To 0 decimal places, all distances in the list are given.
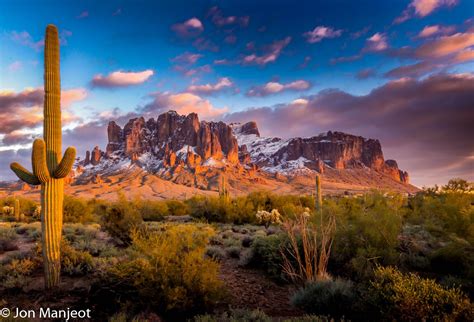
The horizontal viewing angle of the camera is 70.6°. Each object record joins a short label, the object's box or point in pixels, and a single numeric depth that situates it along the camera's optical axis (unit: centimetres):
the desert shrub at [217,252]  1096
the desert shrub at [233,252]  1126
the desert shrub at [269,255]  912
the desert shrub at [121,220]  1293
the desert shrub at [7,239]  1162
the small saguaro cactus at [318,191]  2294
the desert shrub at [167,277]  593
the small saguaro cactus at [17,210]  2608
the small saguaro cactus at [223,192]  2901
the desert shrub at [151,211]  2859
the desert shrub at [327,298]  586
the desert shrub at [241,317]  509
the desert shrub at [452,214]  820
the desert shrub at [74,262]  823
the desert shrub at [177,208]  3450
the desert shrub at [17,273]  730
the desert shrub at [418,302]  468
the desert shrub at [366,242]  841
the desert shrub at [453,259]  779
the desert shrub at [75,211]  2331
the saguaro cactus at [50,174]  722
